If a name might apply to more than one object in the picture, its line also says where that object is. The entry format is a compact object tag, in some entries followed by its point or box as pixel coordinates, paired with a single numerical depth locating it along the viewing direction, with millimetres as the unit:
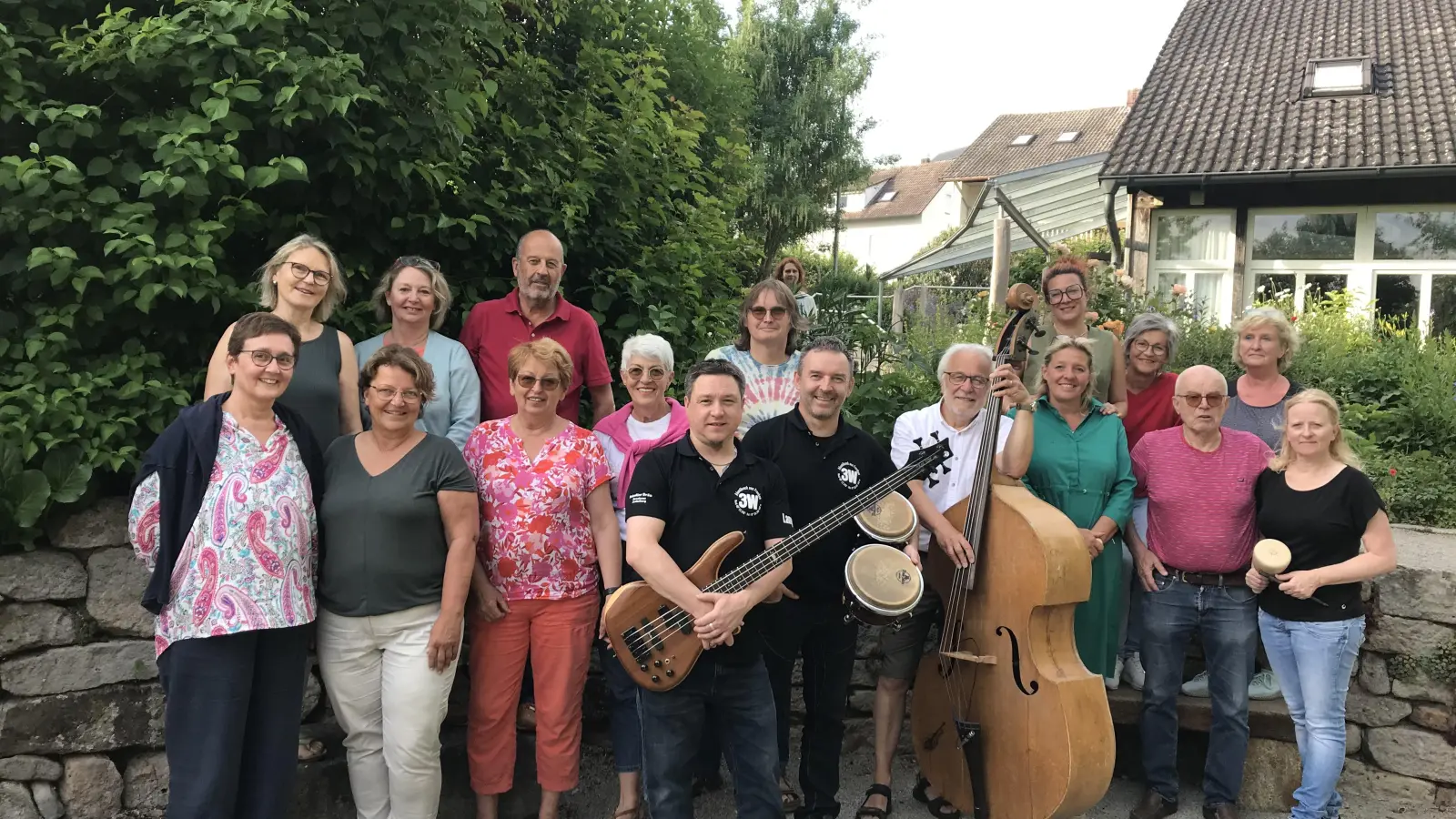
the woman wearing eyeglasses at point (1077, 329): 4168
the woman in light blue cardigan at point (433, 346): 3609
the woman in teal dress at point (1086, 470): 3645
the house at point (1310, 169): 11414
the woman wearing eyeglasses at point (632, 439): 3578
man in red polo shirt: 3943
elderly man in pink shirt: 3586
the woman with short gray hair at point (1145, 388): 4109
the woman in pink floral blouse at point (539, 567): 3252
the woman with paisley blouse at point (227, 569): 2809
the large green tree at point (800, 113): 22500
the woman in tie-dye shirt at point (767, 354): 3840
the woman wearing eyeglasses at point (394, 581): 3010
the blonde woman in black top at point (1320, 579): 3352
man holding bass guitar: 2961
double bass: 3002
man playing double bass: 3637
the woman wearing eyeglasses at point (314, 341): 3268
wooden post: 8711
